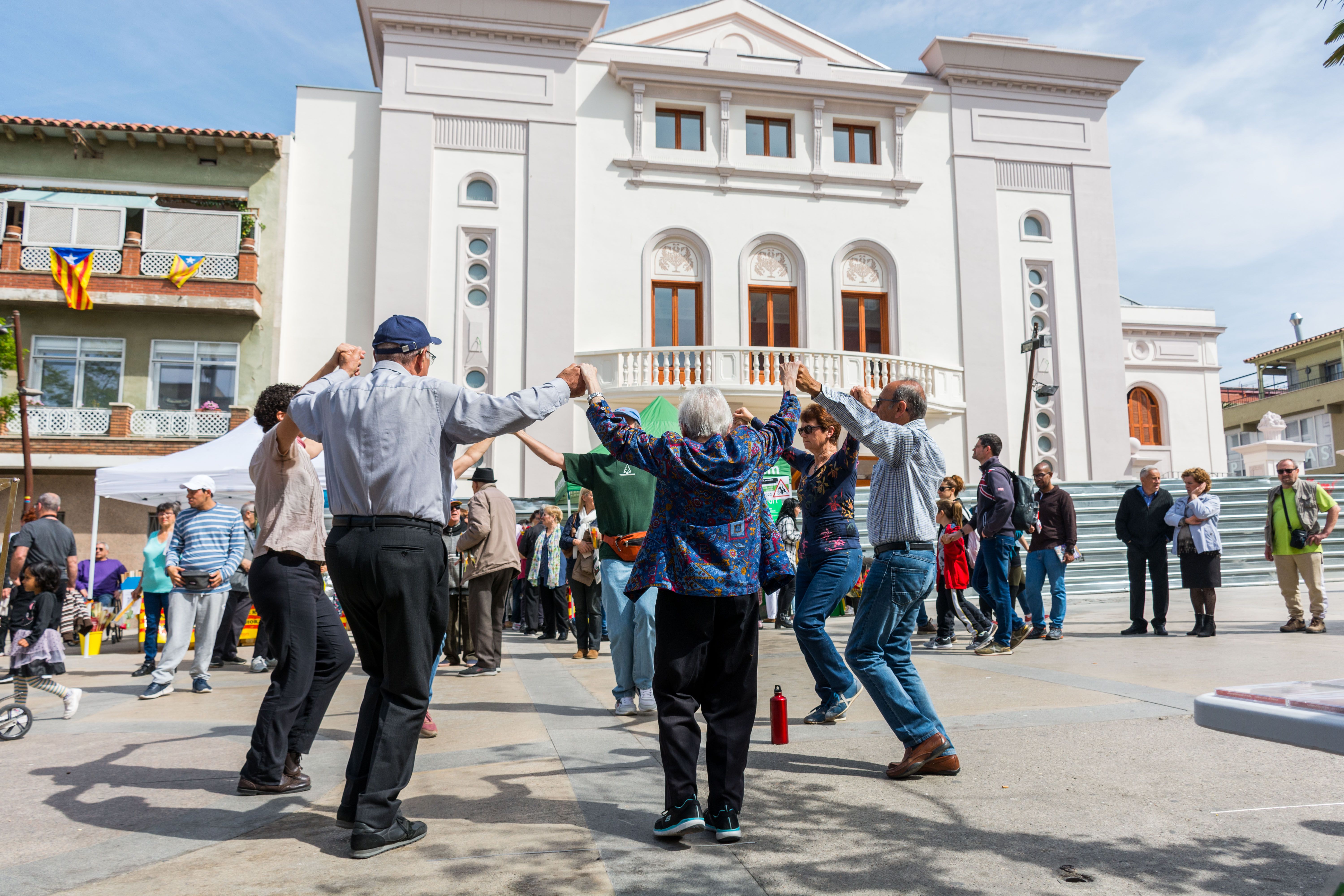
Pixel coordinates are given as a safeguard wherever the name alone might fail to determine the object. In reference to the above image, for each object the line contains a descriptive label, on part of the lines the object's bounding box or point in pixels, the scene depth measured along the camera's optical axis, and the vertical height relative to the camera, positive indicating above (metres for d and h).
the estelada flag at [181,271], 22.08 +6.52
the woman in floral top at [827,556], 5.02 -0.13
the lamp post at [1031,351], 19.62 +3.98
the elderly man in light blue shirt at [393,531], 3.36 +0.03
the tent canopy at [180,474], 11.88 +0.87
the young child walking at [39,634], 6.02 -0.67
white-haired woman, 3.39 -0.18
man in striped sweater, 7.64 -0.27
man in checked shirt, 4.05 -0.12
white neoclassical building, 21.77 +8.10
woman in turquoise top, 9.60 -0.49
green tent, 11.07 +1.55
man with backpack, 8.64 +0.01
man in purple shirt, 15.73 -0.67
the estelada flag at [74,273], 21.52 +6.34
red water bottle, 4.66 -0.96
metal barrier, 15.98 -0.09
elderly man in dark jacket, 9.95 -0.05
